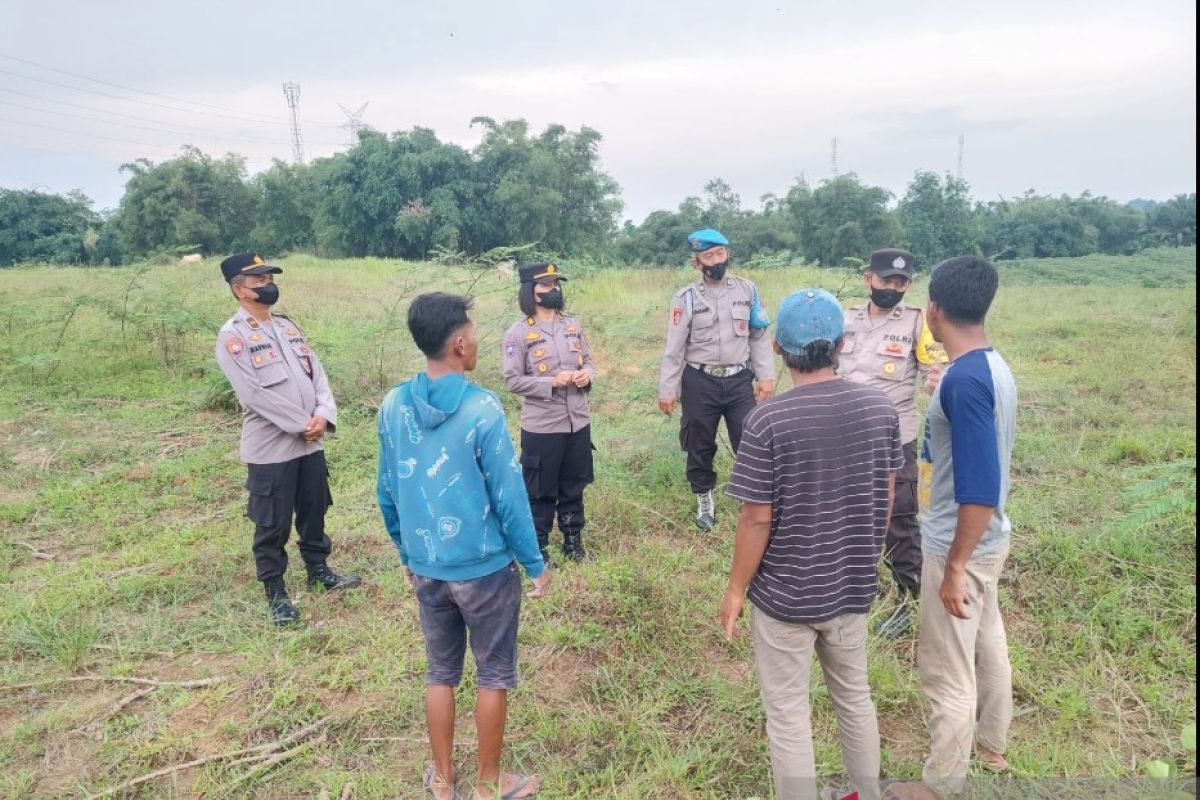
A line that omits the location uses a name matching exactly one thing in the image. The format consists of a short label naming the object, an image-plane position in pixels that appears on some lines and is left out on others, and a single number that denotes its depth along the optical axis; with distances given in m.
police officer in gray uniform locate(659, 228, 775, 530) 4.27
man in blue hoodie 2.19
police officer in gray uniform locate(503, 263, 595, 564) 3.83
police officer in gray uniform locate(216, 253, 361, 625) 3.41
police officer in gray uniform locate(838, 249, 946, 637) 3.38
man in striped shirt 1.93
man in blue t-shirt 2.02
